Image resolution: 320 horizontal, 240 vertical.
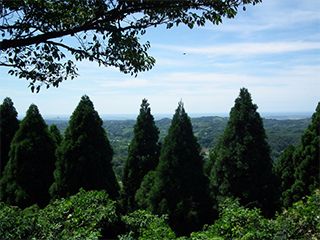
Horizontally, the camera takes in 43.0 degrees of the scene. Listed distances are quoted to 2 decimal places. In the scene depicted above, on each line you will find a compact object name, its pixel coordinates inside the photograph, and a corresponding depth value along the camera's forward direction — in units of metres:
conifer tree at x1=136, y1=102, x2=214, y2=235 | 17.59
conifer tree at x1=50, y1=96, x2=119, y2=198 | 18.64
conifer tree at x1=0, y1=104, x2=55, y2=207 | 19.14
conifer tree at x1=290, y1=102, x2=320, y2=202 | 19.92
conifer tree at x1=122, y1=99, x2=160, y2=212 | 22.42
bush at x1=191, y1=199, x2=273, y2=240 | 7.83
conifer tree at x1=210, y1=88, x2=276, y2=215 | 20.50
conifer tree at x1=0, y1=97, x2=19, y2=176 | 21.88
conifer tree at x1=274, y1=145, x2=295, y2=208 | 21.08
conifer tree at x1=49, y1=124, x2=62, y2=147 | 23.21
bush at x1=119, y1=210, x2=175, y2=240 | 8.63
